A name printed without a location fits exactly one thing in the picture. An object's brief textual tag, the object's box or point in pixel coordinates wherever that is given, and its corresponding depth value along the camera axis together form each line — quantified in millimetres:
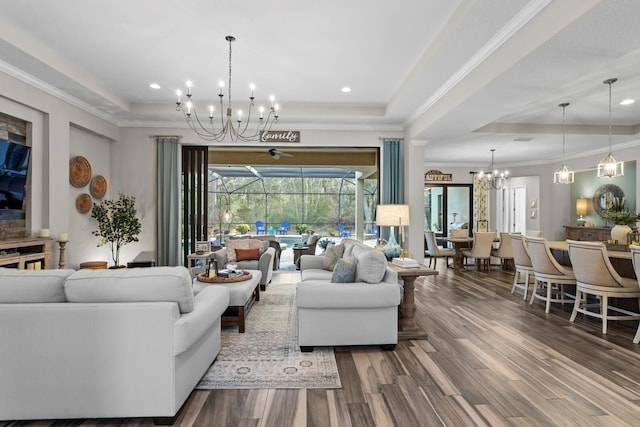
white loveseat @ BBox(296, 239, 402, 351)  3309
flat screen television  4062
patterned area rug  2770
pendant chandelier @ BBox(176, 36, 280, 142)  6227
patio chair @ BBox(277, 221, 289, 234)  12539
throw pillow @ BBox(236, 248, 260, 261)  6027
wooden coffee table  3885
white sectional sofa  2148
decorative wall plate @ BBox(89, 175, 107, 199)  5789
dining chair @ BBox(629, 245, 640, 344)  3604
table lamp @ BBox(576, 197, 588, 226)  8953
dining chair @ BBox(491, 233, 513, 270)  7848
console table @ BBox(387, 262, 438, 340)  3713
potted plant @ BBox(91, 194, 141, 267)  5695
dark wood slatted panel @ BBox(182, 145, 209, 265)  6641
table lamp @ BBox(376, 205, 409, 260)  4741
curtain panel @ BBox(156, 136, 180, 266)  6355
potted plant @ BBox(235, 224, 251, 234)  10000
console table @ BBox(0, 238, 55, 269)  3812
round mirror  8320
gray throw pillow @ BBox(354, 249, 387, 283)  3443
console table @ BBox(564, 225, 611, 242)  7836
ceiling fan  6697
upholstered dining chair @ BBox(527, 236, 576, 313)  4793
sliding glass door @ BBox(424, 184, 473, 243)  10984
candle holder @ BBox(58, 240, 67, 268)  4664
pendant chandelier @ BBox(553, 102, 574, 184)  5820
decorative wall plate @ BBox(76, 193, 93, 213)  5480
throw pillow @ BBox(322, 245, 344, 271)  4961
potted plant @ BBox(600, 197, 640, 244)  4918
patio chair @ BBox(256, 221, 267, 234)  12307
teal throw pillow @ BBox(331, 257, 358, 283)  3527
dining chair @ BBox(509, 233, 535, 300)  5496
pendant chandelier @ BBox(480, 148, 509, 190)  9612
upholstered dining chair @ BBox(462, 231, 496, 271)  7883
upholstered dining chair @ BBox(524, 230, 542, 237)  7197
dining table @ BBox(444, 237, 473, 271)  8297
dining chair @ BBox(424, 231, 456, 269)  8195
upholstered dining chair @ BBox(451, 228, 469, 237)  9047
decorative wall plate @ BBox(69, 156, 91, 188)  5280
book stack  3896
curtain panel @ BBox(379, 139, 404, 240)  6551
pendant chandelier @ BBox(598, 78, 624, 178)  4684
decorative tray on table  4207
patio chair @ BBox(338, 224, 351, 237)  12220
